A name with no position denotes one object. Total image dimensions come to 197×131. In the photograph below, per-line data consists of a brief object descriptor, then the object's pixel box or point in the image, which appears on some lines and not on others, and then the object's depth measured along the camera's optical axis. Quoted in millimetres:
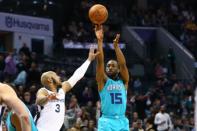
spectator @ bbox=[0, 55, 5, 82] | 19216
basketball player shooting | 10062
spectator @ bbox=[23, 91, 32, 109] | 15922
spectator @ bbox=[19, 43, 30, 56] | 20609
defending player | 8422
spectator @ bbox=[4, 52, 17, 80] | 19592
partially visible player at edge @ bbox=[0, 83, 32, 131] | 5418
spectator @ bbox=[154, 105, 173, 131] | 18484
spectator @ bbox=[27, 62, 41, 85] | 19188
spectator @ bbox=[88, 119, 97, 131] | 16188
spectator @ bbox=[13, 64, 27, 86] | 18938
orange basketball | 10430
